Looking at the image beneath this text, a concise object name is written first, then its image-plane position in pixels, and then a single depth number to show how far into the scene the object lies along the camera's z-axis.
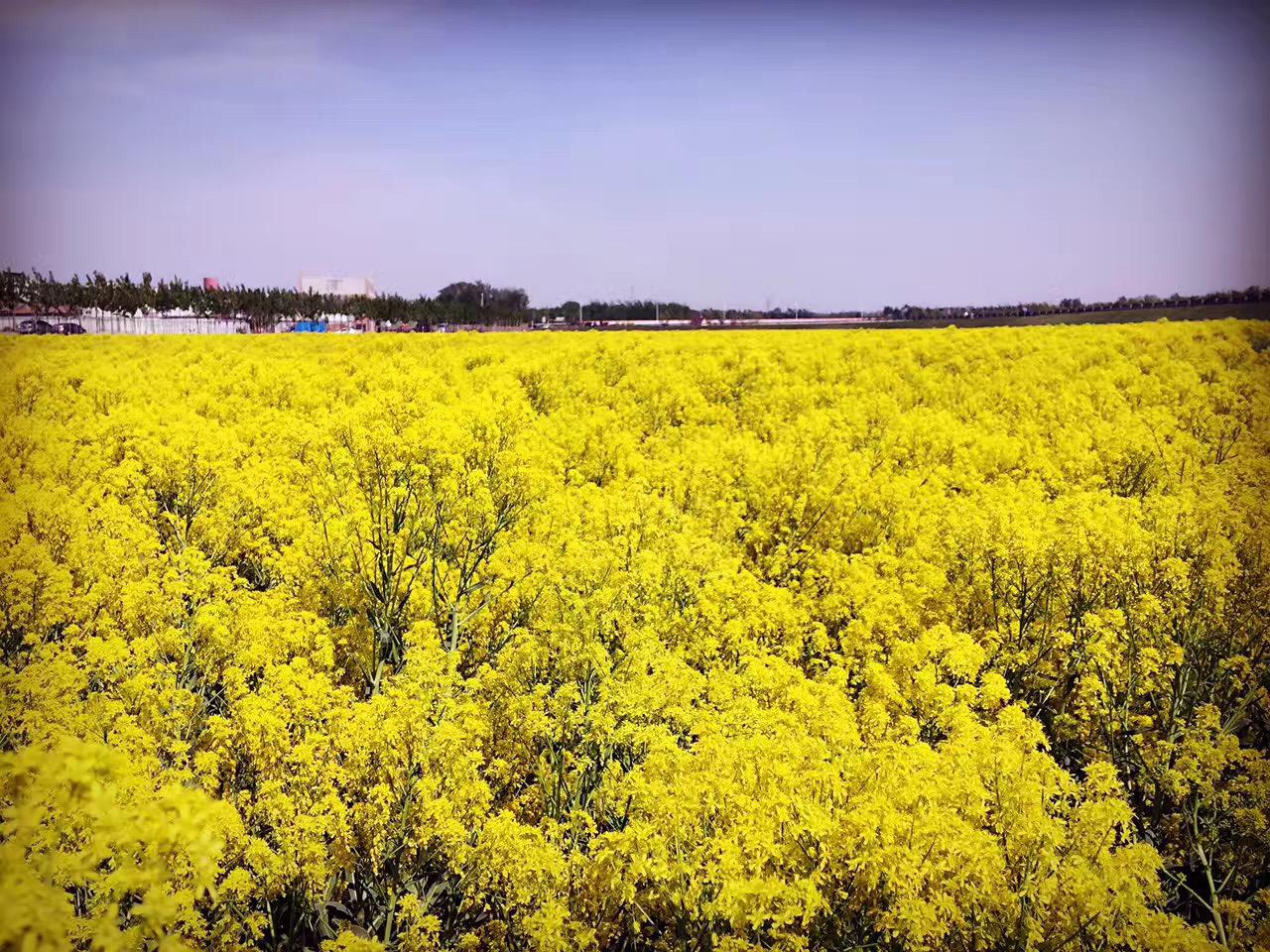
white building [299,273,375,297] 120.41
